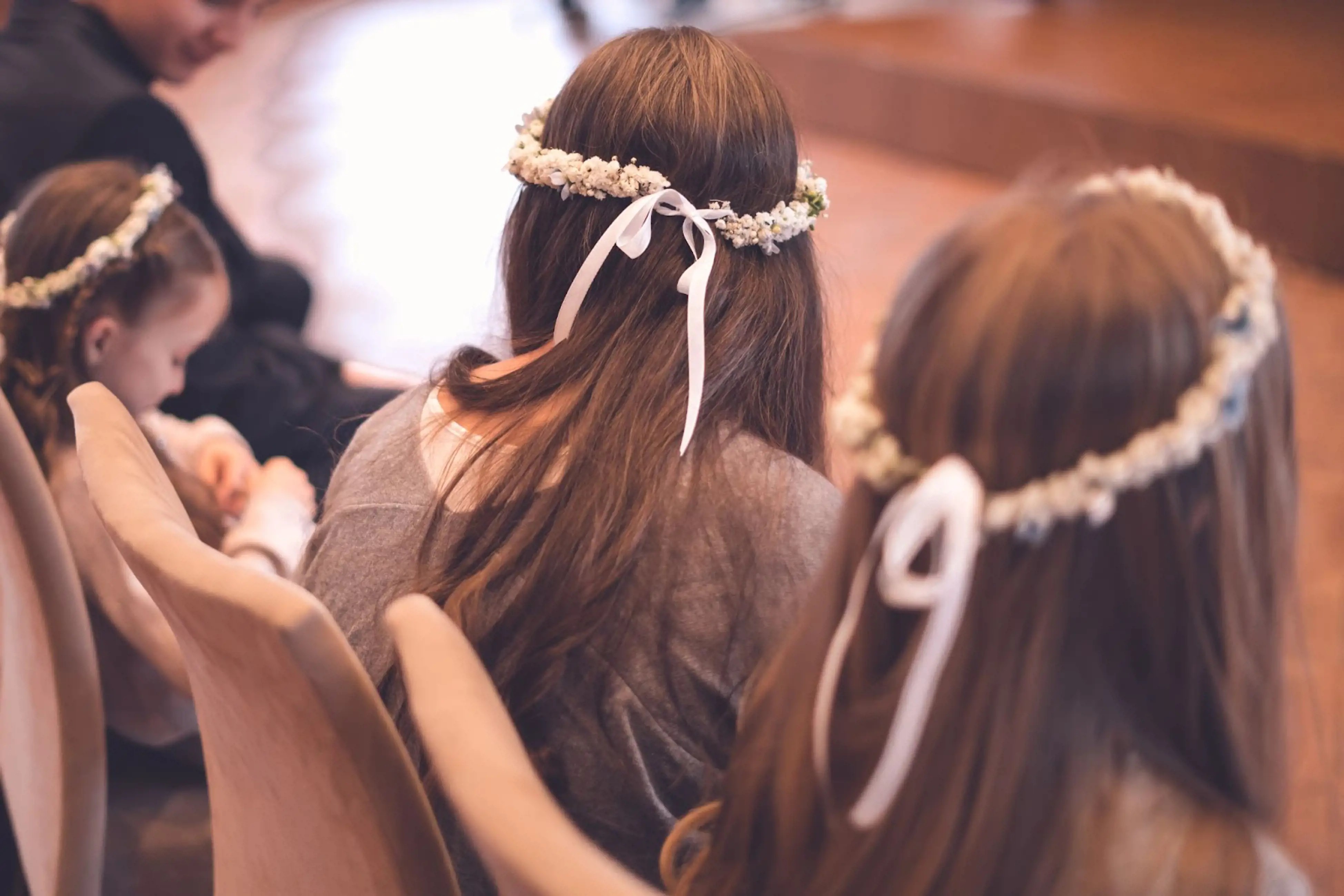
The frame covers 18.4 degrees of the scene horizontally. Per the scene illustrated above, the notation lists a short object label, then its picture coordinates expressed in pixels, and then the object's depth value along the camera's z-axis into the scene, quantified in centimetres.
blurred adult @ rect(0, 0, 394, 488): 244
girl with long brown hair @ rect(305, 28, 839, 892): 189
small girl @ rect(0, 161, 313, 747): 216
